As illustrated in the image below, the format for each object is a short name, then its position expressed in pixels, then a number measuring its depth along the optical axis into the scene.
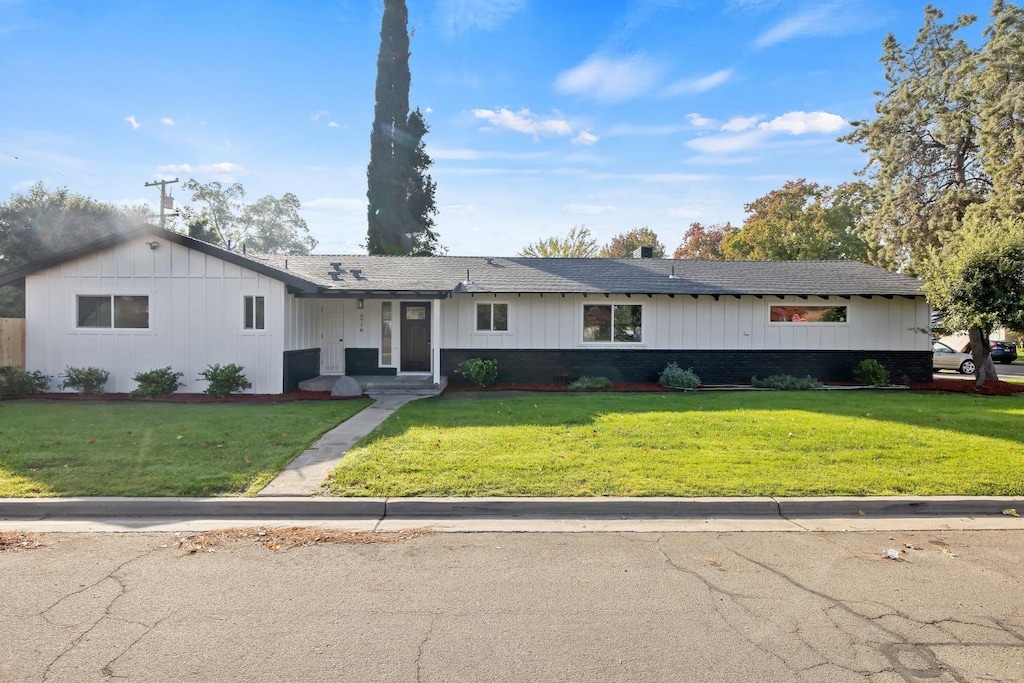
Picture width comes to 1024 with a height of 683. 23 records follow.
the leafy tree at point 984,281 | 14.16
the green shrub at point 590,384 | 15.40
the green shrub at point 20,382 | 12.98
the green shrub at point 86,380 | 13.31
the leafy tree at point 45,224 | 25.94
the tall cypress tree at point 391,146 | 34.78
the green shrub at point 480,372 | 15.52
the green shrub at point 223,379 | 13.22
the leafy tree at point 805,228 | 34.50
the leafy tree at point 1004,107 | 16.83
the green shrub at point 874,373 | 16.03
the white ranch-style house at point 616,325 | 16.42
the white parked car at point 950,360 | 22.56
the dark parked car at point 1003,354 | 28.48
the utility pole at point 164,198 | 30.52
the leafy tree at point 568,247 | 39.69
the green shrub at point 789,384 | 15.73
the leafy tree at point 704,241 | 45.47
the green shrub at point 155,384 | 13.09
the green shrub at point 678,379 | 15.38
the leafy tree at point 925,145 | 19.48
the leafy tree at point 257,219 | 52.22
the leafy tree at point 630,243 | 52.59
